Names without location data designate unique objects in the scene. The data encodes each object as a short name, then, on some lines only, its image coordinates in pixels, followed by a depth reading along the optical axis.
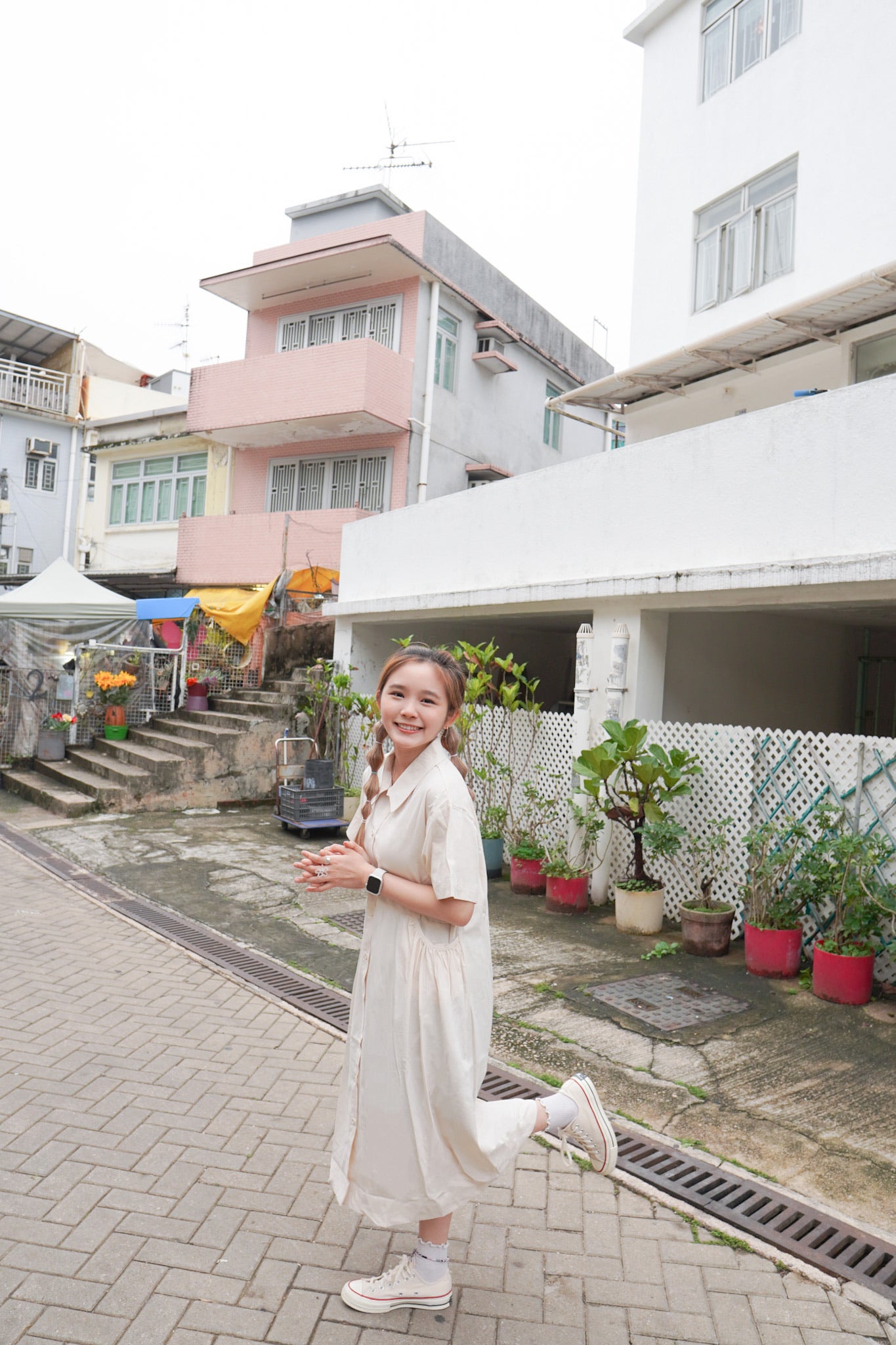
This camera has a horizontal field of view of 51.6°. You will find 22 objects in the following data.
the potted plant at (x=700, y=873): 6.49
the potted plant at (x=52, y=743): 12.91
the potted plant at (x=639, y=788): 6.91
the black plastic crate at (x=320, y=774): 10.63
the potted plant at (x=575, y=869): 7.55
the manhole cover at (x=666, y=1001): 5.22
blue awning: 13.95
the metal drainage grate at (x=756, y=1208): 2.92
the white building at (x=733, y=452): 6.48
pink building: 15.98
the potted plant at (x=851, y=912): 5.47
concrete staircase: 11.38
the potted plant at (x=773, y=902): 5.98
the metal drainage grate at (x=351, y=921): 6.96
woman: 2.42
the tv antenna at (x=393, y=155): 18.52
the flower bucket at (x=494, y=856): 8.84
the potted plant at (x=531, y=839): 8.24
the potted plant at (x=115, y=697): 13.05
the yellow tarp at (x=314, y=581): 14.82
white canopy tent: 13.32
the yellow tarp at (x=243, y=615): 13.77
